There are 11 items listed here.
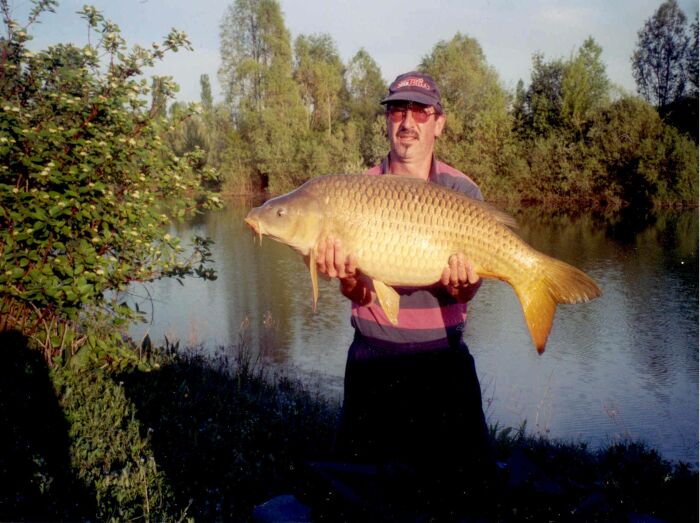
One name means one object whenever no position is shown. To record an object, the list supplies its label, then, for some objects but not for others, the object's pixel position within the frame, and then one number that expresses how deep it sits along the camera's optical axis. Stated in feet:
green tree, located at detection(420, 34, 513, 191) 67.56
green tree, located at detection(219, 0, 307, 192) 64.23
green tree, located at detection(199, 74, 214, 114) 106.93
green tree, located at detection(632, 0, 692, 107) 59.52
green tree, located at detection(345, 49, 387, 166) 68.03
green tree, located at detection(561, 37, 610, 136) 67.19
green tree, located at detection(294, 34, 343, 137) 72.43
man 6.03
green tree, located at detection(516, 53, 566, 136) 70.54
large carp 5.53
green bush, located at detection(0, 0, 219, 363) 8.96
